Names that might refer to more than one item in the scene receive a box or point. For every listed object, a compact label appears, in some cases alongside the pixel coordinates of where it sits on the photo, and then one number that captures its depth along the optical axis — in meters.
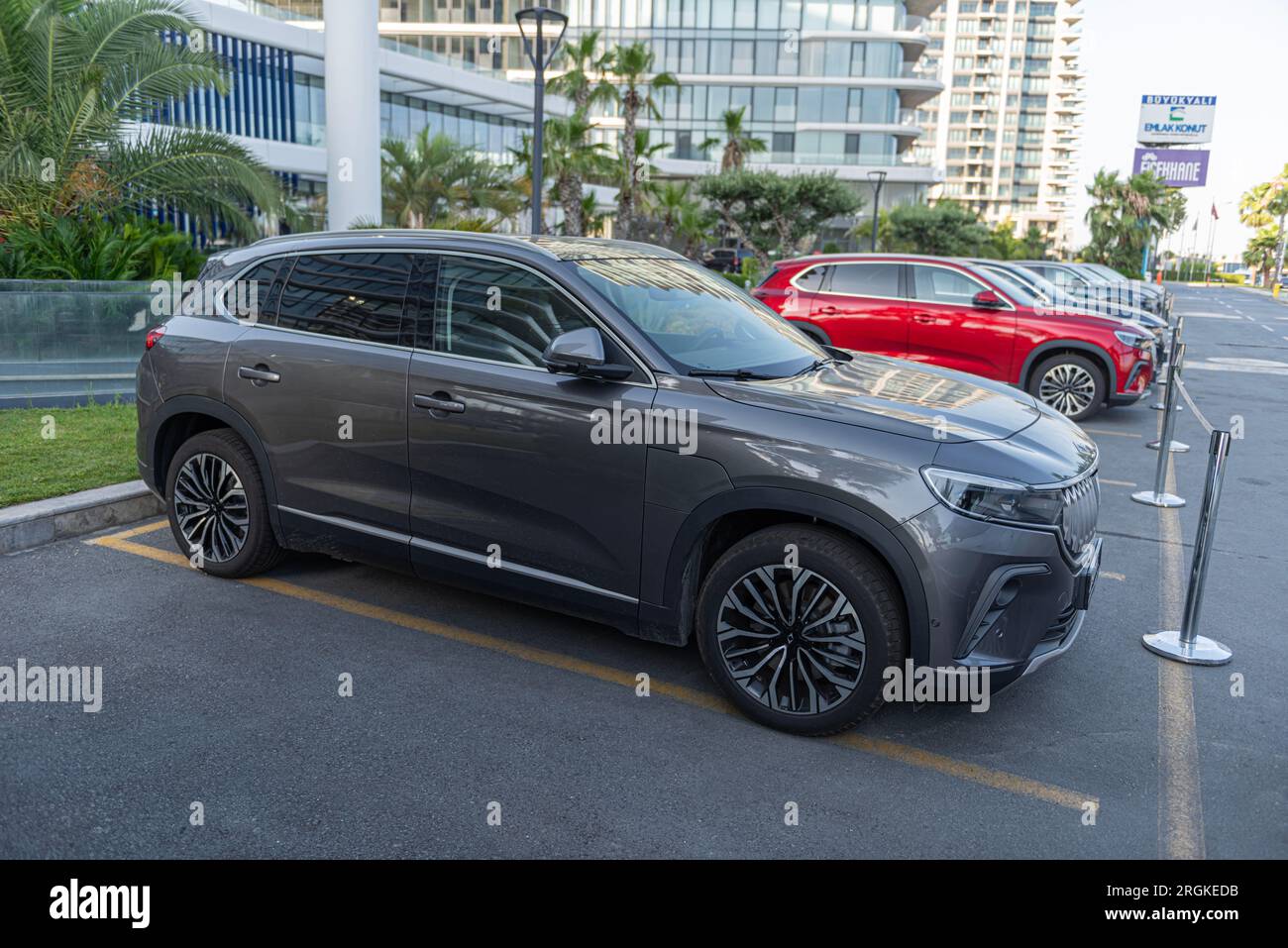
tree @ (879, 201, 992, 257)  53.91
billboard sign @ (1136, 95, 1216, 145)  84.19
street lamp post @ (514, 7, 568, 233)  13.54
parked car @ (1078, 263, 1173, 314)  26.28
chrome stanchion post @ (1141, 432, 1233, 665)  4.88
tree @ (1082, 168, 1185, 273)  71.12
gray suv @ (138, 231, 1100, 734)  3.75
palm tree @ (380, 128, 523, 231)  27.80
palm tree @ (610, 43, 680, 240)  35.41
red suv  11.72
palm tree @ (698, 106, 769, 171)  52.03
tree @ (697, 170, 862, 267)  40.84
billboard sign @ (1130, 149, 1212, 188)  79.38
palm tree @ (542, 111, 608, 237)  31.89
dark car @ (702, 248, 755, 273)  43.16
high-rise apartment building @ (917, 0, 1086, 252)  139.38
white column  17.36
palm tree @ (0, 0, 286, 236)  12.26
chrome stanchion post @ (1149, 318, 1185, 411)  8.46
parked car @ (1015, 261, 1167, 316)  22.06
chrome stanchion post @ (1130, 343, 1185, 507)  8.02
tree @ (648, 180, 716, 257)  40.41
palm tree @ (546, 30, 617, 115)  34.38
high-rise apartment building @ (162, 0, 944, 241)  65.19
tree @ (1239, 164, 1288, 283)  98.19
